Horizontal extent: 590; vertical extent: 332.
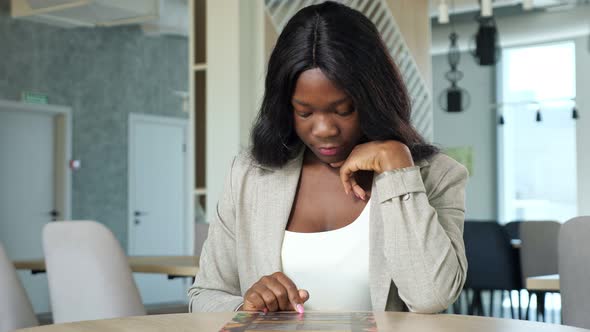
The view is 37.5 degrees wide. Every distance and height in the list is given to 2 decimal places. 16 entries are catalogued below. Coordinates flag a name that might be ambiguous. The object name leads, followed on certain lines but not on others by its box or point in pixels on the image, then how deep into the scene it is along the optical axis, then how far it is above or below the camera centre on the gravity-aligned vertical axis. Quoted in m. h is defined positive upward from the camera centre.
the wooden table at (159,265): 3.46 -0.39
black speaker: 6.89 +1.02
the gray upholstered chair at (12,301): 2.48 -0.36
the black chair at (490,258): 5.81 -0.57
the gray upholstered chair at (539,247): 5.45 -0.47
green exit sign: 8.41 +0.76
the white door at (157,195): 9.56 -0.23
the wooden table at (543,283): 2.75 -0.36
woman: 1.45 -0.04
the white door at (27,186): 8.30 -0.10
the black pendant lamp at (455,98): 8.09 +0.71
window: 9.87 +0.44
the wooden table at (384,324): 1.19 -0.22
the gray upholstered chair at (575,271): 2.33 -0.27
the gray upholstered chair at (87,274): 2.72 -0.31
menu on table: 1.19 -0.21
